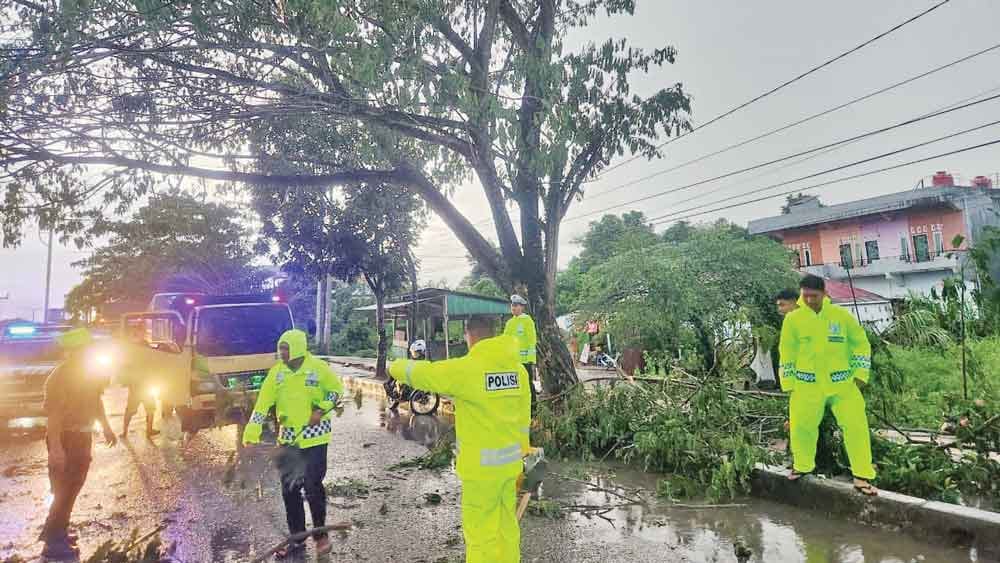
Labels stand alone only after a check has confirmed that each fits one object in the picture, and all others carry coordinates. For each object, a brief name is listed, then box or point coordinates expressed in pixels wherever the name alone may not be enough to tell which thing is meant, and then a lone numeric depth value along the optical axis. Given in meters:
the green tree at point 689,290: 14.18
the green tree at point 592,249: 35.99
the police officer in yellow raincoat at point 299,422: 4.51
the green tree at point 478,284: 38.88
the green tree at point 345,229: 15.35
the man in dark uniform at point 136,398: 9.60
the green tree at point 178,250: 29.16
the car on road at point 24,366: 9.82
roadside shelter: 17.53
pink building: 25.72
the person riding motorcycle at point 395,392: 11.77
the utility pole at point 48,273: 45.28
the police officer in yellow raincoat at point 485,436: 3.23
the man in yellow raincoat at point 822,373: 4.87
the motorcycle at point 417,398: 11.55
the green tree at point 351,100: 6.54
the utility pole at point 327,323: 36.44
